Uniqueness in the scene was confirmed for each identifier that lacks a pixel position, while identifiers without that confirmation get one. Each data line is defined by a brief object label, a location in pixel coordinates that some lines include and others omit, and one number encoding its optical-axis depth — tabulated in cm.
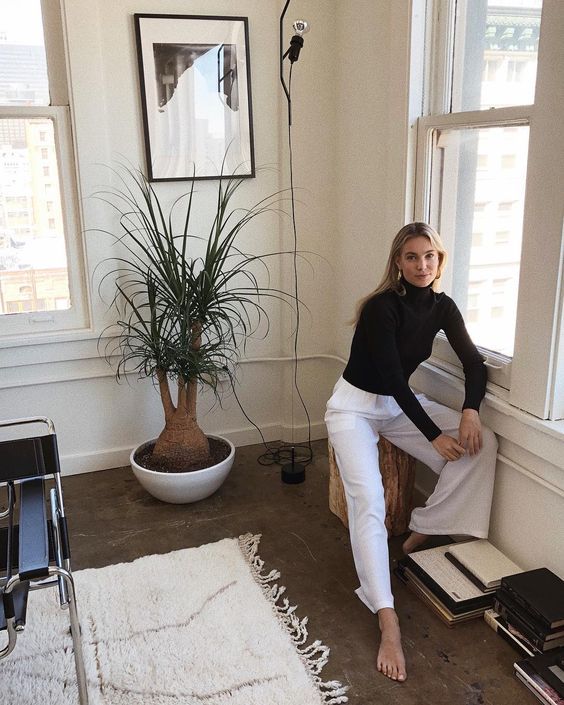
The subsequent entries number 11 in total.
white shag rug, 192
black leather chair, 160
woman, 229
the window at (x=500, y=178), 202
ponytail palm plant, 285
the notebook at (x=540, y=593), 195
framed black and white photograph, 297
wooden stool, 262
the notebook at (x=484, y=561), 221
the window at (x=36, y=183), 287
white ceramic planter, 287
